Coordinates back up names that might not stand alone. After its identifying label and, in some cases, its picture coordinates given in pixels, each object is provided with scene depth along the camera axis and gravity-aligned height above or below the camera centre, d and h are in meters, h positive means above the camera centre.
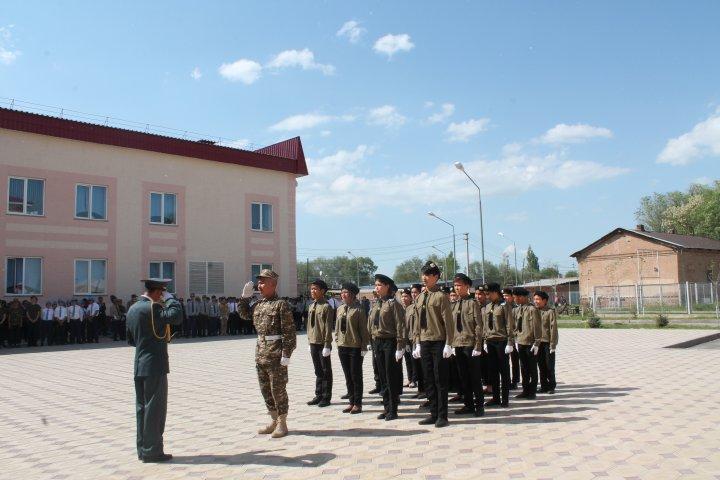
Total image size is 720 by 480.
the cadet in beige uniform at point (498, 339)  8.97 -0.70
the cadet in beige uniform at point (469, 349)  8.26 -0.76
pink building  22.83 +4.08
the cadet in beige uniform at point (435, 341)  7.63 -0.58
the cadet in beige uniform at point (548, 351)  9.96 -0.96
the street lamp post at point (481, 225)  30.22 +3.68
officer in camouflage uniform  7.12 -0.54
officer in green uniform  6.25 -0.60
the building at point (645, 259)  48.06 +2.59
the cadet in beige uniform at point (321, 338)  9.29 -0.62
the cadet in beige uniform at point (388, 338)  8.18 -0.57
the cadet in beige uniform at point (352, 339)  8.73 -0.61
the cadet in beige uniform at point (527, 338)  9.62 -0.73
